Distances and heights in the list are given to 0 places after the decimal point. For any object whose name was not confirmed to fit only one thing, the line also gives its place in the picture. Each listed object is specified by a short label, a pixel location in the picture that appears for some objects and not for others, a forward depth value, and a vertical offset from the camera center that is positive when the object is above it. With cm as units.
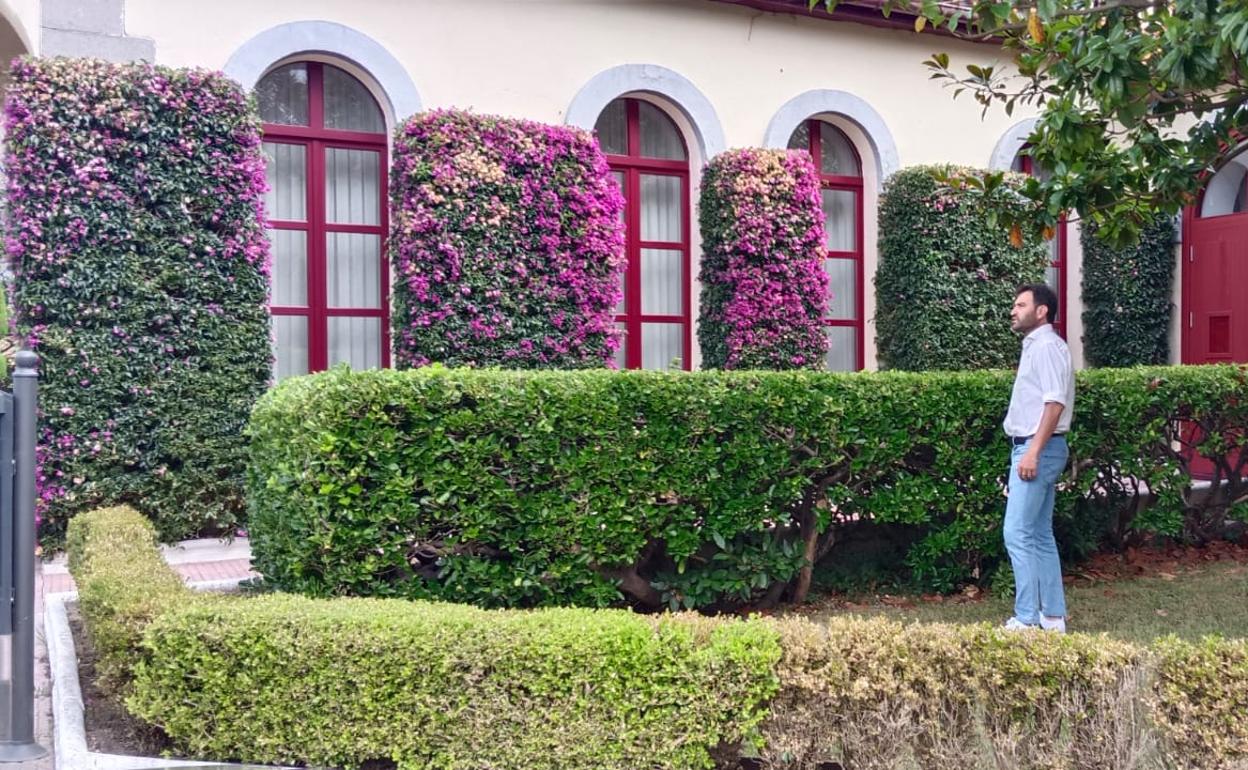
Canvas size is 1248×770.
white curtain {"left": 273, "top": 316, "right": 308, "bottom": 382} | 990 +32
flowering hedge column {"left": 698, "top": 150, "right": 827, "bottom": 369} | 1096 +119
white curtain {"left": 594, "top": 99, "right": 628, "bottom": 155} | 1121 +264
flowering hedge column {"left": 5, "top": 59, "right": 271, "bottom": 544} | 836 +82
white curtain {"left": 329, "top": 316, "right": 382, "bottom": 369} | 1015 +36
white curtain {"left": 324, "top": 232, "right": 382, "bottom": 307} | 1011 +104
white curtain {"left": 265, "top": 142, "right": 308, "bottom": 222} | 985 +184
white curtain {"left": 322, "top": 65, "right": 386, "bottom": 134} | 1004 +260
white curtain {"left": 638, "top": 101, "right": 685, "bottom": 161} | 1144 +262
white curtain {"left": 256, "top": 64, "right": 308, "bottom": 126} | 980 +263
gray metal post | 443 -82
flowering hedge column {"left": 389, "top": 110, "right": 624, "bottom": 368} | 959 +125
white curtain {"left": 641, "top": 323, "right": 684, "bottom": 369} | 1153 +36
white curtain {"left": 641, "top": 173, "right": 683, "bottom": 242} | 1148 +184
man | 625 -49
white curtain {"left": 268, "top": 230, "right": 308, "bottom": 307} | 988 +105
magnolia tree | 520 +151
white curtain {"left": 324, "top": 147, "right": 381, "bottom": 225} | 1010 +184
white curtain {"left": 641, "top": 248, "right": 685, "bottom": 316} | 1148 +104
